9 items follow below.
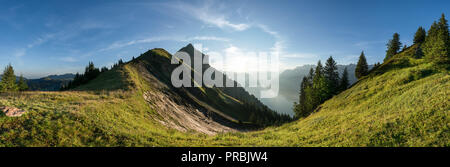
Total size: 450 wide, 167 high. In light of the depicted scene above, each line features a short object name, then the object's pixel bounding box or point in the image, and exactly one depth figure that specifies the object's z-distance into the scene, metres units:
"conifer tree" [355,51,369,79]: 56.50
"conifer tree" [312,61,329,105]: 45.25
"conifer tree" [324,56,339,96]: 47.78
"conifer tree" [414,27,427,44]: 65.40
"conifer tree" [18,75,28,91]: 62.60
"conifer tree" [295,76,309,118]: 51.61
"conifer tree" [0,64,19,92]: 57.91
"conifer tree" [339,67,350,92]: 50.17
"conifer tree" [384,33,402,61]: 68.94
